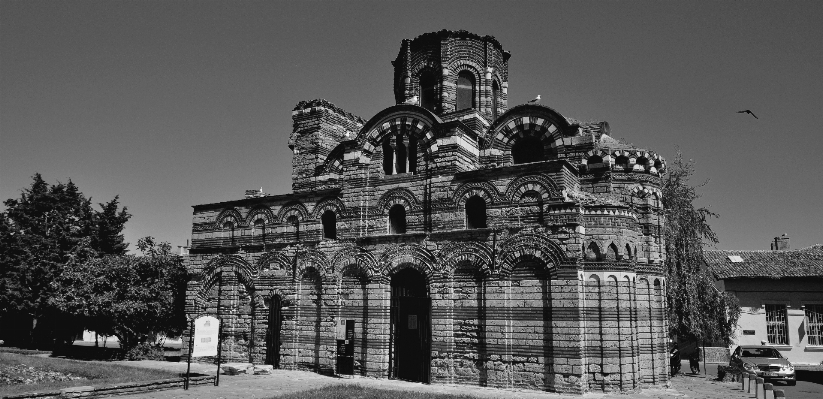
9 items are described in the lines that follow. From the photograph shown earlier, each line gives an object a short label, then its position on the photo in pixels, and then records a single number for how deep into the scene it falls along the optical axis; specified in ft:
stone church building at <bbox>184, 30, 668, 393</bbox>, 48.50
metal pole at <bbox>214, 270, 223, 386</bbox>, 48.85
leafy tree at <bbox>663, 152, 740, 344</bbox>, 68.85
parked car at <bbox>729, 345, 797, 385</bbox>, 59.26
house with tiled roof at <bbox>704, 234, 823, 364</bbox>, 90.33
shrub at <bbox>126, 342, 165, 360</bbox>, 70.90
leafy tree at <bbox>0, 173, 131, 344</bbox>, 88.99
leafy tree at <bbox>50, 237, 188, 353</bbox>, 68.13
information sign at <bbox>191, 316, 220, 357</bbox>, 47.50
